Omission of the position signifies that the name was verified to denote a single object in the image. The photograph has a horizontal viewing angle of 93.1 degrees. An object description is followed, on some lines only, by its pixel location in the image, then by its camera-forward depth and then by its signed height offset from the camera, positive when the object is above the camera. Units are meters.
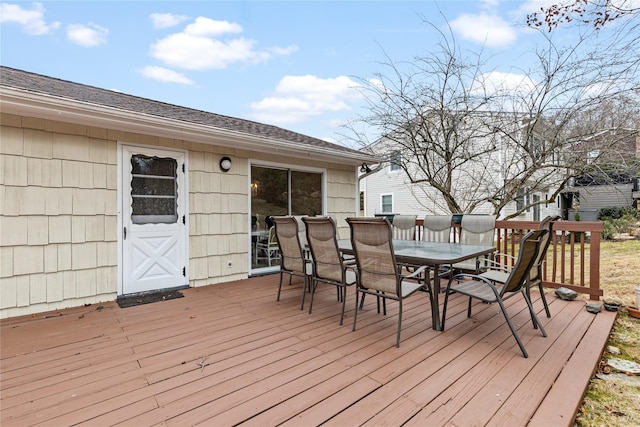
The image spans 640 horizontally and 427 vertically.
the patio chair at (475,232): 4.29 -0.32
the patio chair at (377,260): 2.65 -0.46
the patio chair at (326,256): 3.13 -0.50
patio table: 2.89 -0.47
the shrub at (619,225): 11.10 -0.53
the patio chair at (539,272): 2.92 -0.63
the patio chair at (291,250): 3.66 -0.53
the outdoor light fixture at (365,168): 6.87 +0.95
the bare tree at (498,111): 5.59 +2.09
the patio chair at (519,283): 2.51 -0.64
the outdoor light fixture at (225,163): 4.94 +0.74
